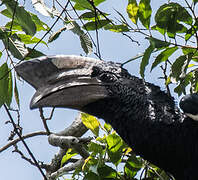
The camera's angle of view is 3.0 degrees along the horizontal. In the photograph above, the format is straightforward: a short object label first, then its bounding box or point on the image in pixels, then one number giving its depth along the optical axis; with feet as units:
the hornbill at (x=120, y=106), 24.05
